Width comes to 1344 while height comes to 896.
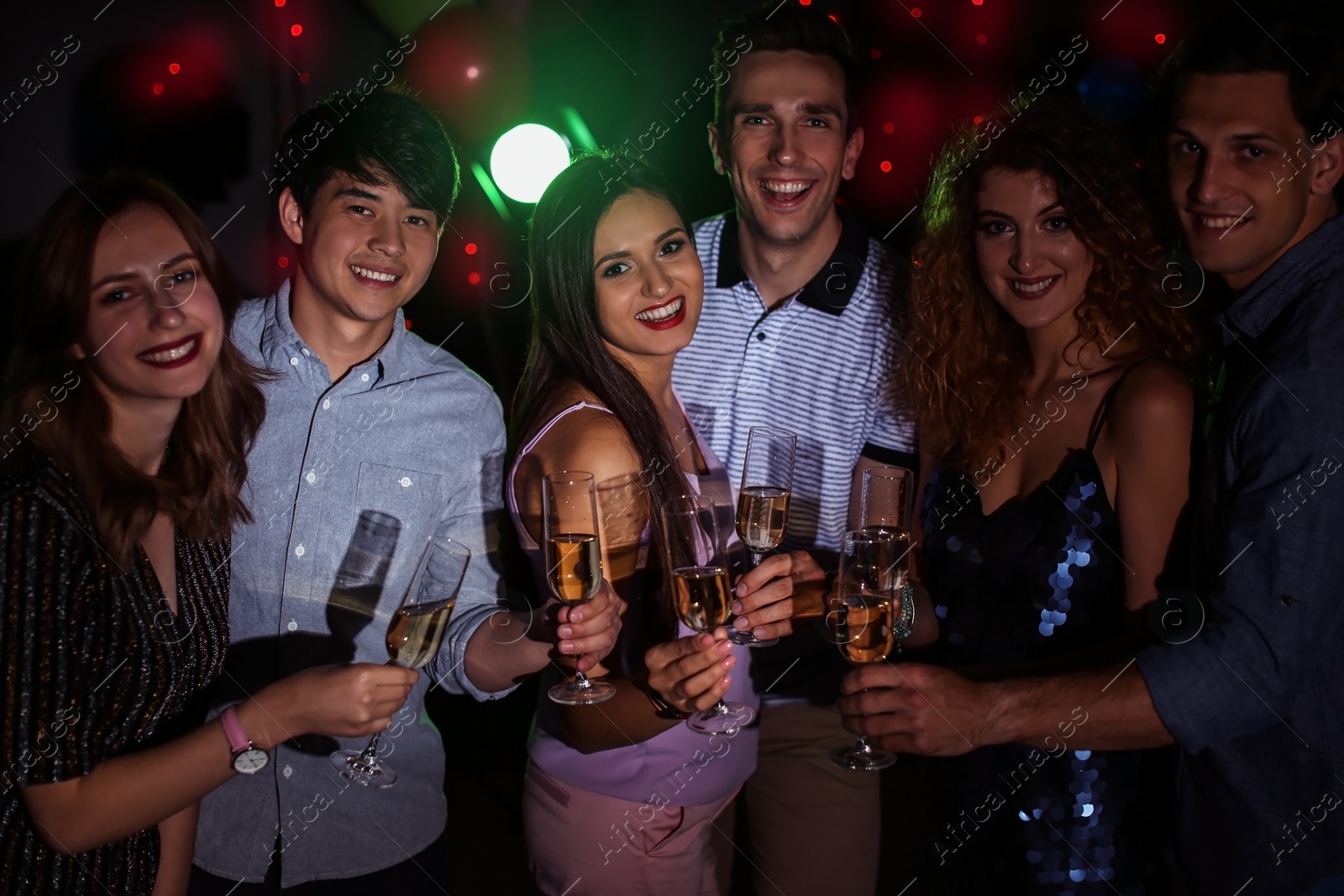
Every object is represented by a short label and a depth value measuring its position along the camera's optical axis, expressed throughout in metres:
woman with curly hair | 2.06
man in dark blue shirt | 1.79
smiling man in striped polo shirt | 2.71
